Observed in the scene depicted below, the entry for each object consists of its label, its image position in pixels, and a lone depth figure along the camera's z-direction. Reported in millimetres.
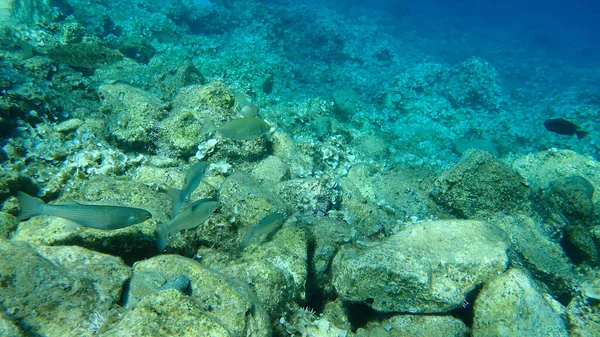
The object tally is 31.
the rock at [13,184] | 3795
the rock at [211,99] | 5598
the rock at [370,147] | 7480
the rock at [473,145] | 9734
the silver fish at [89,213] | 2605
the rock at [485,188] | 5270
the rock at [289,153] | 5995
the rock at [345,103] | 10234
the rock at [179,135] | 5168
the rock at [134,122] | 5145
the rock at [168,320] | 1924
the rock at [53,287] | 2166
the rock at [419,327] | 3197
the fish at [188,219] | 2992
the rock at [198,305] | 2012
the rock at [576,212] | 4892
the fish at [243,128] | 4020
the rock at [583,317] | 3469
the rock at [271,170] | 5414
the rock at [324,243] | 3783
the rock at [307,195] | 4746
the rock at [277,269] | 3039
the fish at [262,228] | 3396
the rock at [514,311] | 2992
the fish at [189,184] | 3262
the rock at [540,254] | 4109
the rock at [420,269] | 3174
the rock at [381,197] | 4789
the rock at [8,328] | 1898
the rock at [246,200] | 4043
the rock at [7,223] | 3242
